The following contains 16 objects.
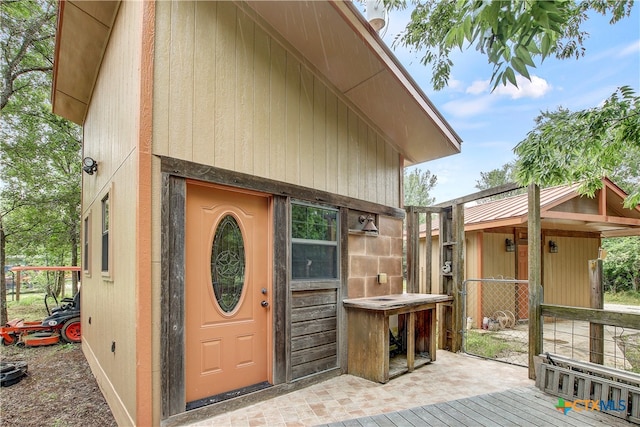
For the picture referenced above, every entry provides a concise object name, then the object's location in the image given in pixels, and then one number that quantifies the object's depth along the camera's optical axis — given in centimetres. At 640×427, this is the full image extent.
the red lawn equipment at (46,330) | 600
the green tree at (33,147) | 738
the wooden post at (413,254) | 516
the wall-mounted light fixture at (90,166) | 432
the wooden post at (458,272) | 490
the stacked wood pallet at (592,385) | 283
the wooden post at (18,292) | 1076
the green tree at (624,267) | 1328
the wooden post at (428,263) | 528
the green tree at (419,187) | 1820
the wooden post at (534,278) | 377
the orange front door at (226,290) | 289
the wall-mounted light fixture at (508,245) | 796
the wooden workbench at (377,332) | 371
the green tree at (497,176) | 2020
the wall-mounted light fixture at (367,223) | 437
